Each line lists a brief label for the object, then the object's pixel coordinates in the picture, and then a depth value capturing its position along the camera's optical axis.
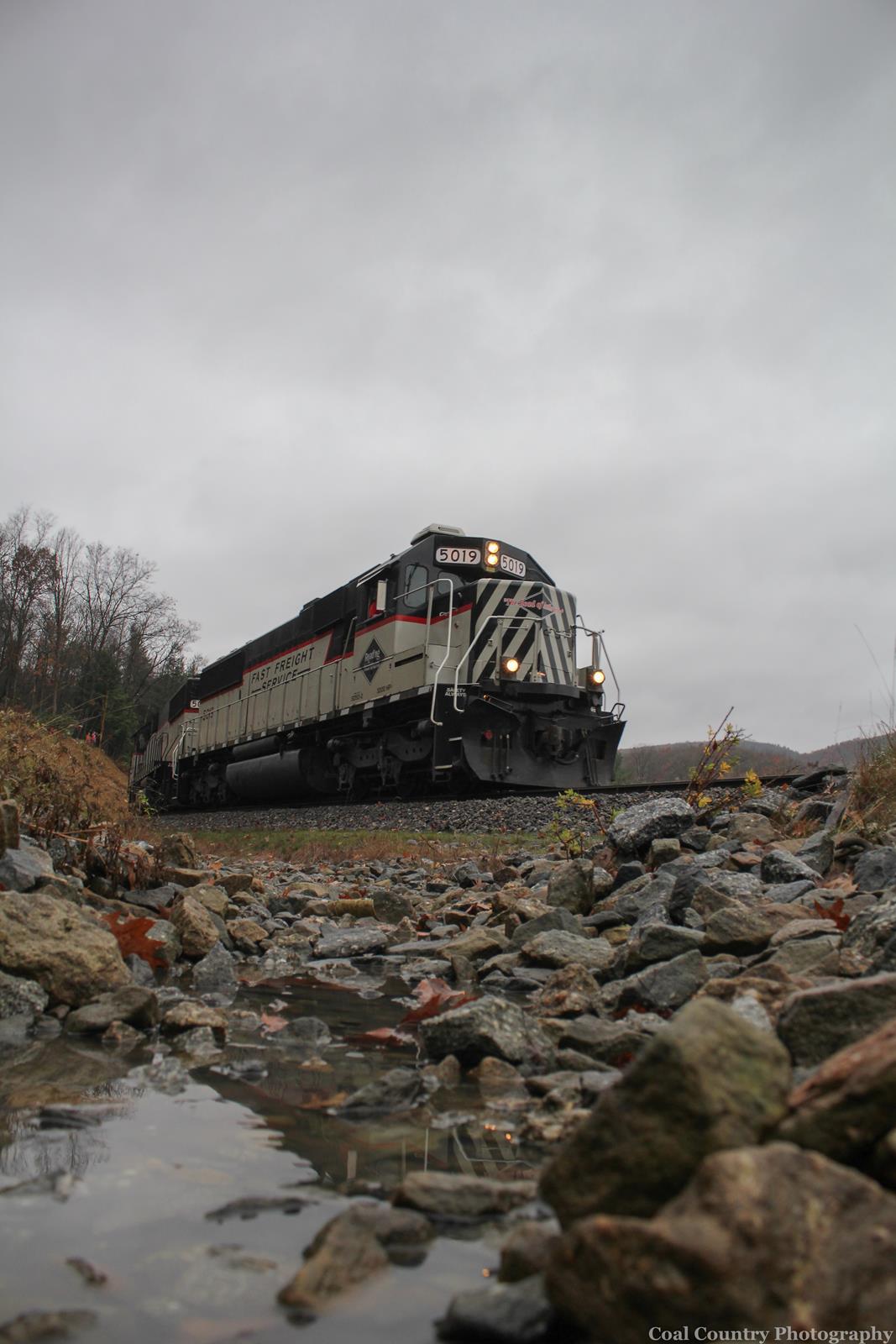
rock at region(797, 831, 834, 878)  5.00
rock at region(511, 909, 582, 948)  4.61
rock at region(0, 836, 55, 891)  4.13
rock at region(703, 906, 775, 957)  3.62
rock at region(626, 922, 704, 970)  3.70
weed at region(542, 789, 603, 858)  7.64
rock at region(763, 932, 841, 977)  3.13
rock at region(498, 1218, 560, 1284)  1.37
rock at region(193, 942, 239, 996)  3.99
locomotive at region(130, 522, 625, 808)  12.93
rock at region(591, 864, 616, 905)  5.56
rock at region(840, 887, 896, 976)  2.84
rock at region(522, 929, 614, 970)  4.14
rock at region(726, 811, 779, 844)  5.96
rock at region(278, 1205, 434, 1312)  1.36
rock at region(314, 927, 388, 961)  4.99
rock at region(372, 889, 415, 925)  6.22
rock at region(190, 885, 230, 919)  5.42
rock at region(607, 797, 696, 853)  6.06
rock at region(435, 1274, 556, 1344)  1.24
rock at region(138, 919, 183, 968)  4.23
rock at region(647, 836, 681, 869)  5.71
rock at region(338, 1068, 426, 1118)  2.34
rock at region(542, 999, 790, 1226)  1.40
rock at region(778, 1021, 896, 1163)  1.38
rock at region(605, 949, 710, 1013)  3.19
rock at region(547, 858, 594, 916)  5.36
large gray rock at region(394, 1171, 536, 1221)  1.67
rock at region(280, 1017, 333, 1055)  3.08
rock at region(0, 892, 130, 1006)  3.26
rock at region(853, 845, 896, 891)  4.14
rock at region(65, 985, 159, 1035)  3.02
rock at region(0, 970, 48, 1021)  3.09
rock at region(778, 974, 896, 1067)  2.07
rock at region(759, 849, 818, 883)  4.68
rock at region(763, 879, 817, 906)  4.34
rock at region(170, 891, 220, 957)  4.56
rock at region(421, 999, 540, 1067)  2.76
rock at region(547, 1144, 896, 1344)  1.09
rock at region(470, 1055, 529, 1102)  2.50
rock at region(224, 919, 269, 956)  4.94
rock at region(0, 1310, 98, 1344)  1.22
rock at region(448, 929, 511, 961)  4.55
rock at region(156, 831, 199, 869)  6.64
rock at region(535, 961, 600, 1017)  3.36
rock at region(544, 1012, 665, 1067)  2.65
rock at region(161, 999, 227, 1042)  3.08
